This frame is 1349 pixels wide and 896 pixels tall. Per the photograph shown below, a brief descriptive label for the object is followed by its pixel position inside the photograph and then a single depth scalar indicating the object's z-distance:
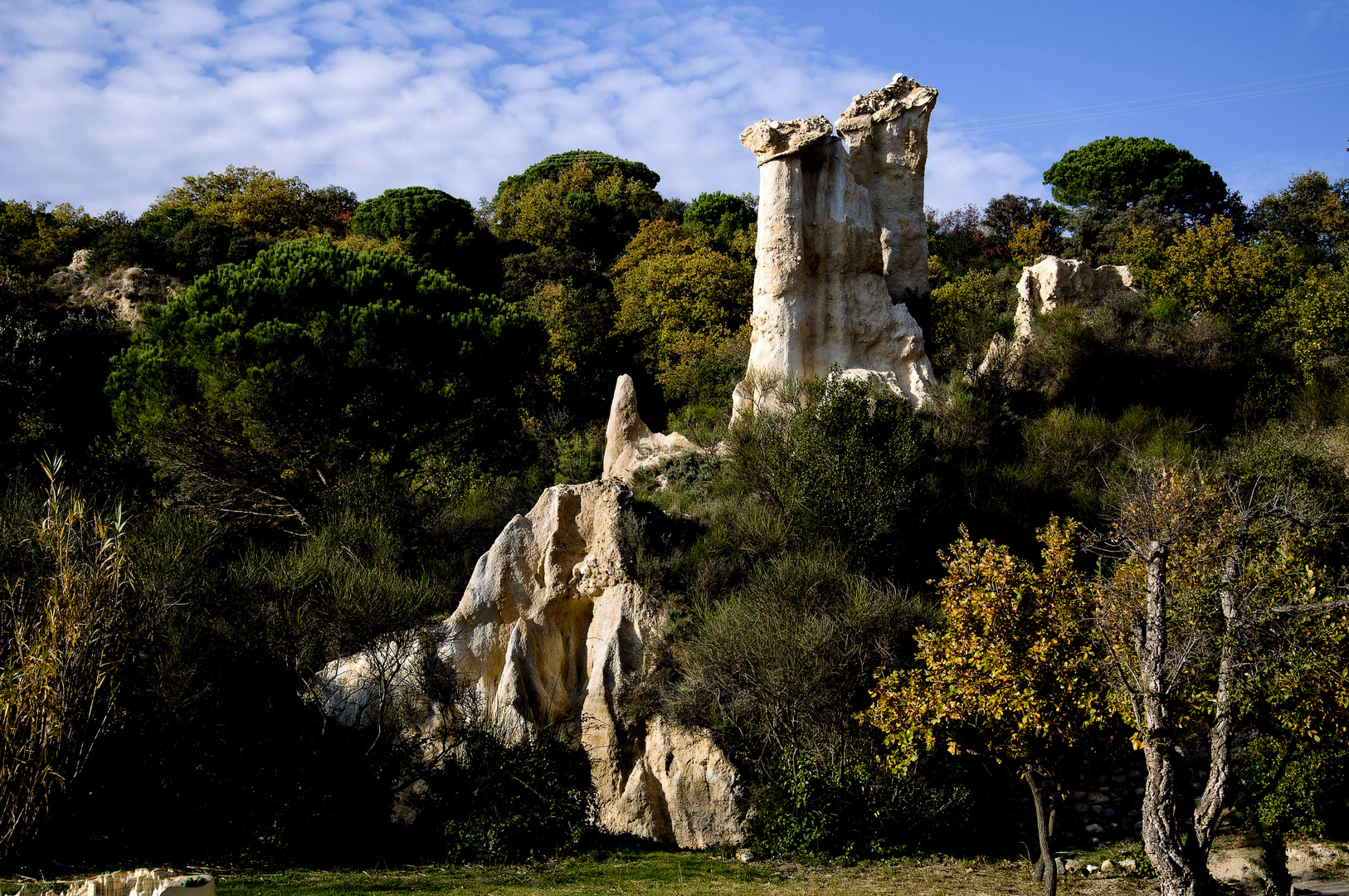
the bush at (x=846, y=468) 16.62
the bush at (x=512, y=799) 12.52
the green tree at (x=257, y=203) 40.97
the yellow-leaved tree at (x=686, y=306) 32.38
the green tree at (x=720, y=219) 40.41
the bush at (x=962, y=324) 24.86
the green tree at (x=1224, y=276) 28.45
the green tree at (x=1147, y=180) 45.09
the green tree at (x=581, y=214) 42.66
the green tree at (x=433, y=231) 40.03
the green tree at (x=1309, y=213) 40.25
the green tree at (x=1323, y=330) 22.94
